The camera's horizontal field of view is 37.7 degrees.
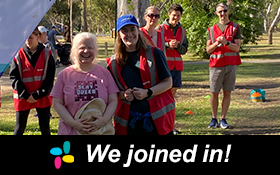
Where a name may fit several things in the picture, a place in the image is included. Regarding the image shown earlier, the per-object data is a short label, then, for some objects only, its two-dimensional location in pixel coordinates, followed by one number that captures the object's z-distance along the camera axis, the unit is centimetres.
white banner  281
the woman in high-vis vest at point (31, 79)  555
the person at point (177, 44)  736
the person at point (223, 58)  748
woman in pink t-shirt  359
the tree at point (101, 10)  7225
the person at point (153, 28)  642
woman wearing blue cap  382
